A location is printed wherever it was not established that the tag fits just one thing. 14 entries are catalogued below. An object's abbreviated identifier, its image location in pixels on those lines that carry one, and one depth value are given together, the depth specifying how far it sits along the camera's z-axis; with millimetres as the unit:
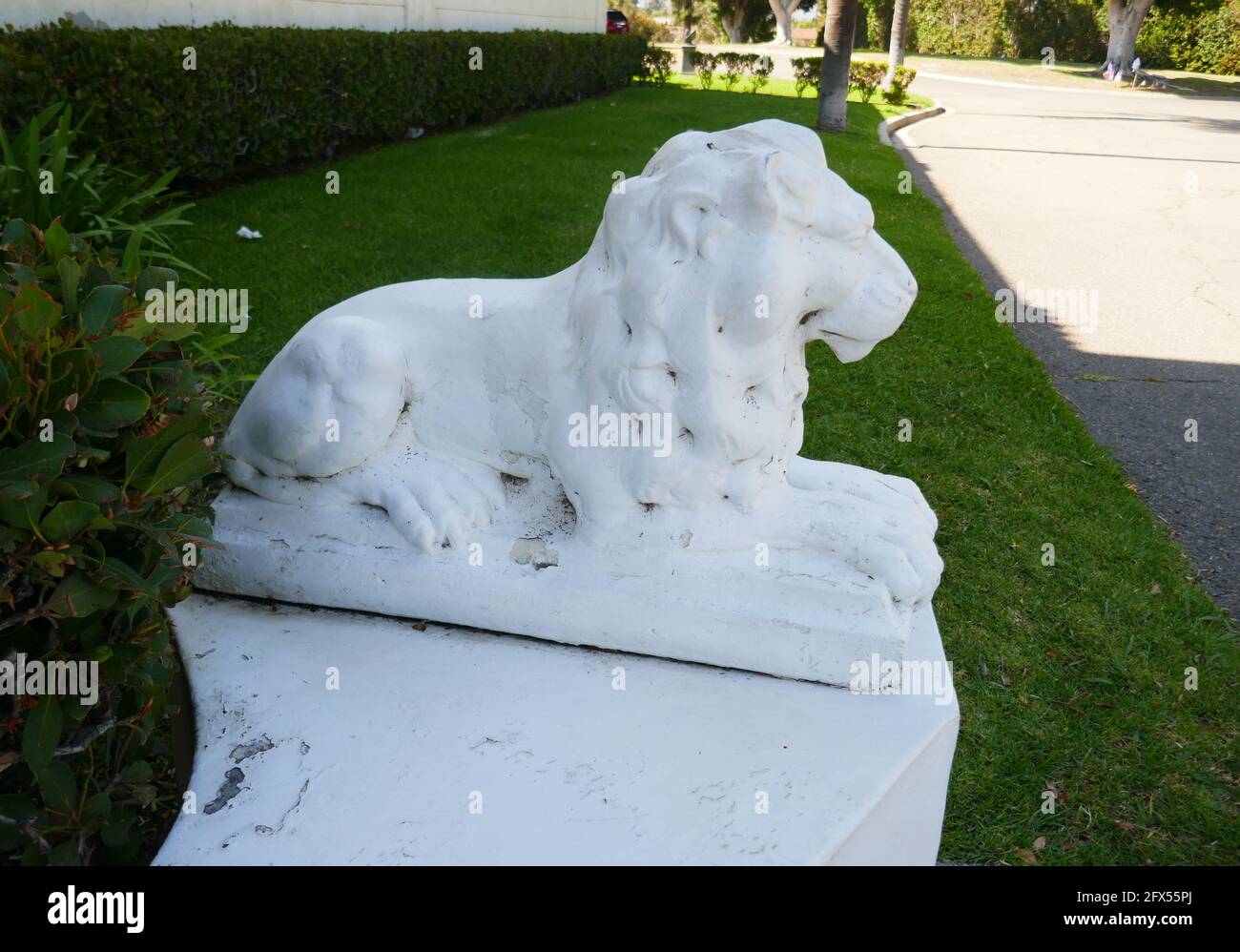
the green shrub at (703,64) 19538
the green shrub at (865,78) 17997
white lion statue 1968
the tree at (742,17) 34656
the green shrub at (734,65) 20441
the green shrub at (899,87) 17562
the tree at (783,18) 29203
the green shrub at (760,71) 19127
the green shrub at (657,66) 18391
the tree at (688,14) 37719
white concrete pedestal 1773
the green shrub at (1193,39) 27594
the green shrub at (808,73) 18688
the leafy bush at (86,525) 1509
